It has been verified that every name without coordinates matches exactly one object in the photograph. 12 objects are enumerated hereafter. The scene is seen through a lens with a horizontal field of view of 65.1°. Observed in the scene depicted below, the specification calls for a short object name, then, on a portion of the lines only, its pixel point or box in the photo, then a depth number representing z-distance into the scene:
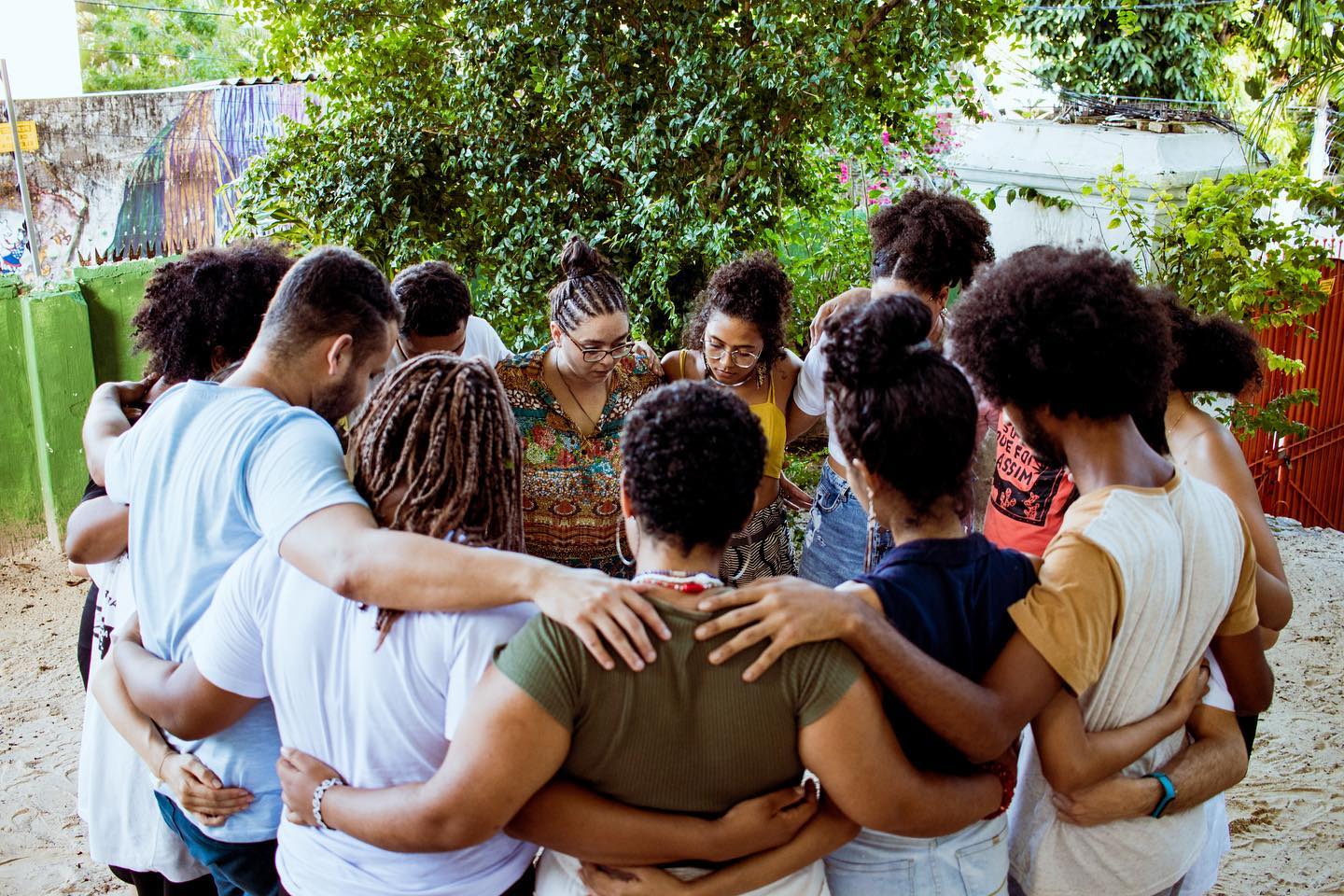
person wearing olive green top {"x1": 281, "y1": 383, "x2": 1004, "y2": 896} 1.52
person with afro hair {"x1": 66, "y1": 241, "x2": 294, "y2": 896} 2.13
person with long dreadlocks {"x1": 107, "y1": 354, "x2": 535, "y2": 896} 1.66
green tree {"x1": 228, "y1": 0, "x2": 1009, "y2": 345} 4.79
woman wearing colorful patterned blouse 3.17
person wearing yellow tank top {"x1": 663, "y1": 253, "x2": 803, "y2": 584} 3.31
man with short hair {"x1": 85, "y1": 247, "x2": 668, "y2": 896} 1.64
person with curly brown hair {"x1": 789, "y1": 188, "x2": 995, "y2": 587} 3.34
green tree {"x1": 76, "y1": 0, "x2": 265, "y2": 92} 20.20
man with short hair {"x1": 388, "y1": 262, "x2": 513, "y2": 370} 3.28
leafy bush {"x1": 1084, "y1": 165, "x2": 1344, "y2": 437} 4.93
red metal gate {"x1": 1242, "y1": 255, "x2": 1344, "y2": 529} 9.80
